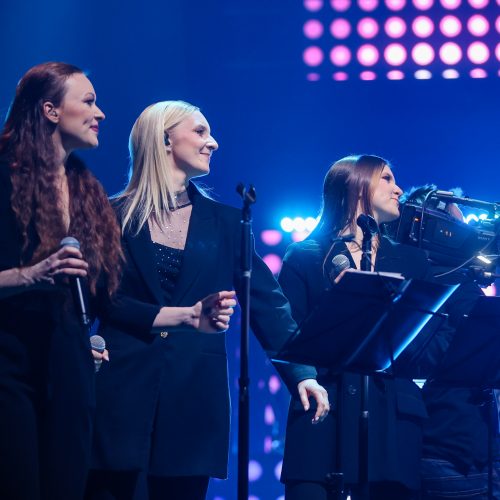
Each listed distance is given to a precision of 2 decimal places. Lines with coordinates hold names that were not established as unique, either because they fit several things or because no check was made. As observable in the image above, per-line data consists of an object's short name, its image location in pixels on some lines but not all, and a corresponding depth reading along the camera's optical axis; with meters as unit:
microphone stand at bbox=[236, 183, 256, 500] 6.14
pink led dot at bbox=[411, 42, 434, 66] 12.32
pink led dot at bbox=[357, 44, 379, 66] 12.33
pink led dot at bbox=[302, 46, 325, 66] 12.34
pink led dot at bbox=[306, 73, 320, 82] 12.38
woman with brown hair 7.50
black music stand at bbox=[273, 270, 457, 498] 6.49
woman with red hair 5.64
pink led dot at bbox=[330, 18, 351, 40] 12.32
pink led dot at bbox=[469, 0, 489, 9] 12.27
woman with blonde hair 6.60
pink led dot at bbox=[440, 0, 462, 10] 12.29
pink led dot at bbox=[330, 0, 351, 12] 12.34
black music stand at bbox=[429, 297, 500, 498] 7.09
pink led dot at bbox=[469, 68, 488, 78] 12.28
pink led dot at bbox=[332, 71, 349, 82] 12.37
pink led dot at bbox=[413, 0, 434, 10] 12.30
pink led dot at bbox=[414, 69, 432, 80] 12.34
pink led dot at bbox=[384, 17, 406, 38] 12.30
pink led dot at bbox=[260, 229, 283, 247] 12.47
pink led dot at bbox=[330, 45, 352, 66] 12.34
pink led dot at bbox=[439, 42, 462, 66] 12.32
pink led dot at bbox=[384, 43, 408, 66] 12.32
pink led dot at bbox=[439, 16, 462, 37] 12.30
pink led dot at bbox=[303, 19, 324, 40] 12.34
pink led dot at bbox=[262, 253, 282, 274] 12.49
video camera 8.09
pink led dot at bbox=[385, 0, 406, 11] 12.30
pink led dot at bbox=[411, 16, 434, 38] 12.30
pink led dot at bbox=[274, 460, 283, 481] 12.33
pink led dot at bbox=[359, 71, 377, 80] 12.37
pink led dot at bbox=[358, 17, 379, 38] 12.32
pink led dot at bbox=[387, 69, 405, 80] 12.37
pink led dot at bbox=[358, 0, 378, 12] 12.34
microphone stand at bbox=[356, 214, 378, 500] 7.07
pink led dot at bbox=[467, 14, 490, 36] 12.28
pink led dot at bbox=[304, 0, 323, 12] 12.35
